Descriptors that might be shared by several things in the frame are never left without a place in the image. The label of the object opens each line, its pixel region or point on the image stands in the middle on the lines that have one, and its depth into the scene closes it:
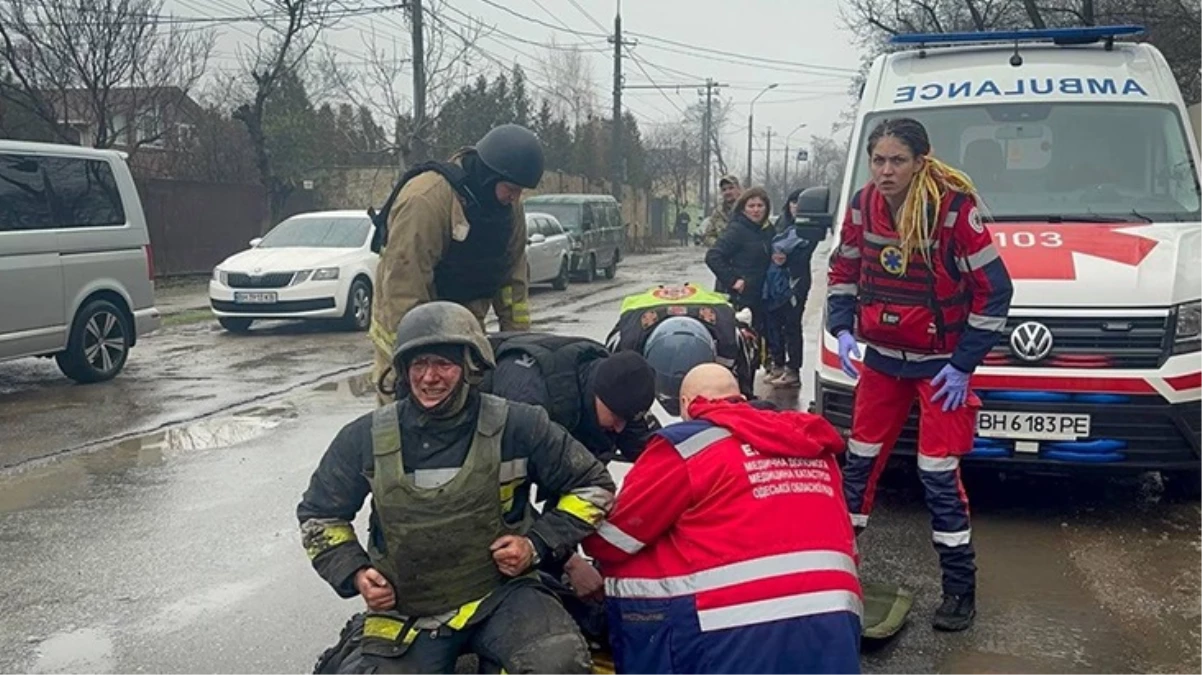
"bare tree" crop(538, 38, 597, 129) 55.69
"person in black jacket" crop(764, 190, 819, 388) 9.41
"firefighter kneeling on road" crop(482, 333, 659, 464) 3.46
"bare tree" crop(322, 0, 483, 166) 26.02
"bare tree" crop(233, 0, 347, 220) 25.58
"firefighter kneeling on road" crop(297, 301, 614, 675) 3.04
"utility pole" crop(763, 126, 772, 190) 98.78
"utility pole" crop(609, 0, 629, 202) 40.72
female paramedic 4.17
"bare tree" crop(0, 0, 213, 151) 22.62
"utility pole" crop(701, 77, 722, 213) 65.62
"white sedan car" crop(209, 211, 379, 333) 14.06
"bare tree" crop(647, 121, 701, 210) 66.56
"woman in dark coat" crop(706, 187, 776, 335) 9.25
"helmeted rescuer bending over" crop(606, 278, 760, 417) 4.01
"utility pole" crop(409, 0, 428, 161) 23.47
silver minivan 9.30
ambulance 5.06
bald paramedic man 2.72
